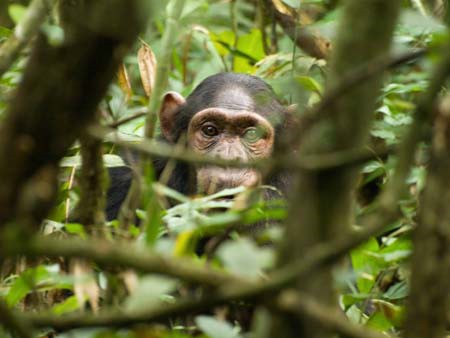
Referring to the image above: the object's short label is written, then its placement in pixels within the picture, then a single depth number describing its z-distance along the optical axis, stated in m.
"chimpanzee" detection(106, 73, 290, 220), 12.25
